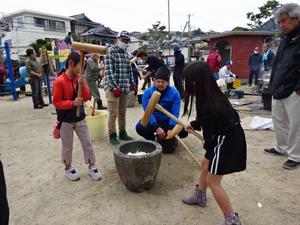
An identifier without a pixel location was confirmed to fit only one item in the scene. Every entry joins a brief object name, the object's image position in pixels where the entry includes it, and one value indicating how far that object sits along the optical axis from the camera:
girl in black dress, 2.04
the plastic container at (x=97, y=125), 4.70
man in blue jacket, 3.74
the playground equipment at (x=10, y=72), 9.04
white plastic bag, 5.16
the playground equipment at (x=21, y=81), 11.07
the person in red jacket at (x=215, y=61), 9.47
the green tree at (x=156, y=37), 35.22
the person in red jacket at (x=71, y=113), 2.96
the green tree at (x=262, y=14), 22.45
